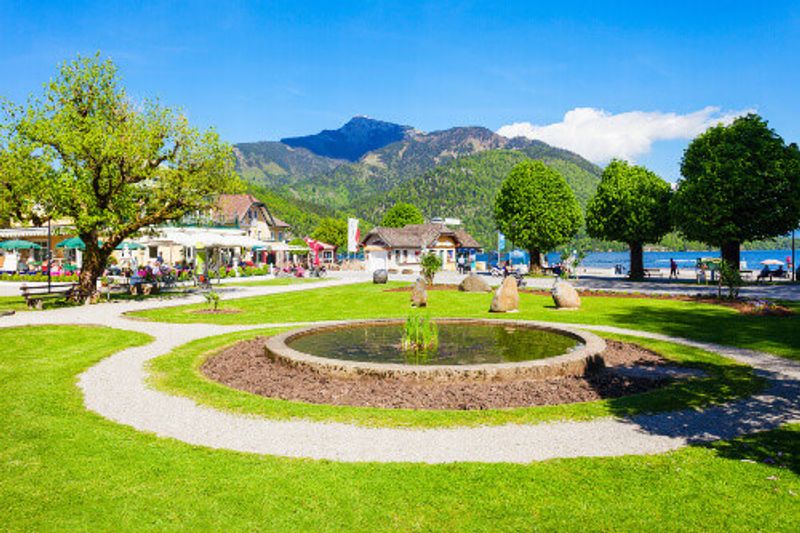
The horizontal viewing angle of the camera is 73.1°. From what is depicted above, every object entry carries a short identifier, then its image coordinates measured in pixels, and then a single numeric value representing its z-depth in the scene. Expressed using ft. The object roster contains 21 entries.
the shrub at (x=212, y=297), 67.13
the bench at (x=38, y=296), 71.87
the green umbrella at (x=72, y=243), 110.52
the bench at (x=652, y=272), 160.59
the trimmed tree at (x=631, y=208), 137.80
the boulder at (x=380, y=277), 122.42
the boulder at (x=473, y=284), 99.35
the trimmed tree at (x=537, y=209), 161.89
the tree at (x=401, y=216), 305.32
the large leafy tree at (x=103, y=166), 68.13
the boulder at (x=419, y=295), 76.07
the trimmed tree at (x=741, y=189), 107.04
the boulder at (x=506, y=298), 67.26
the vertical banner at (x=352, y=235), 207.10
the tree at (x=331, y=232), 350.84
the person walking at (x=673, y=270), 142.93
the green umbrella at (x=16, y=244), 129.70
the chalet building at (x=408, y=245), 232.73
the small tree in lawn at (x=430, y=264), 108.47
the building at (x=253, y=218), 225.35
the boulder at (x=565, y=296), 72.23
